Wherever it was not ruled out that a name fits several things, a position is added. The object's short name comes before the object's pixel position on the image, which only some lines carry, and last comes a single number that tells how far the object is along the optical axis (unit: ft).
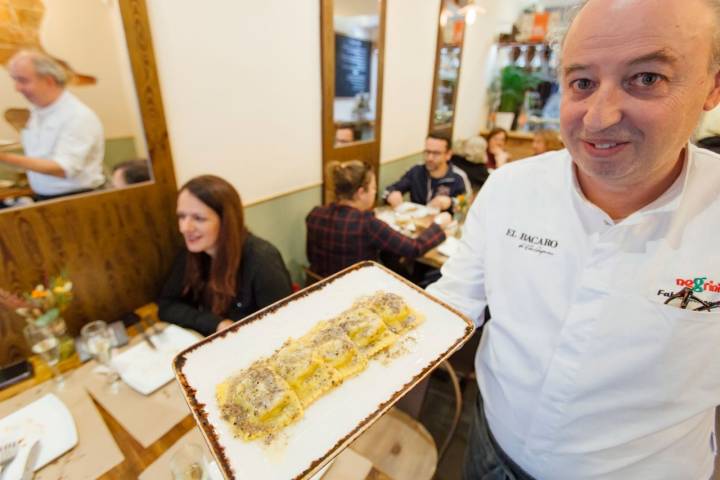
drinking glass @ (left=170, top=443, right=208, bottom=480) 2.70
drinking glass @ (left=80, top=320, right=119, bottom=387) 3.96
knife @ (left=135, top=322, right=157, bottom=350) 4.13
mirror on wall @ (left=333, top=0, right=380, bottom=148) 8.50
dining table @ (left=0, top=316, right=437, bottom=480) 2.92
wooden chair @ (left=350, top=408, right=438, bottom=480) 3.86
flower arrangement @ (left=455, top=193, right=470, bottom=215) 8.44
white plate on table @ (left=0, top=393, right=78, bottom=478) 2.98
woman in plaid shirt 6.77
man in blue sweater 10.02
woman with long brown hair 4.93
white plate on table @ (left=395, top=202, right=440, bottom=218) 9.29
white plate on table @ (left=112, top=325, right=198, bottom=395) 3.65
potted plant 16.87
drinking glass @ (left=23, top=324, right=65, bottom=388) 3.88
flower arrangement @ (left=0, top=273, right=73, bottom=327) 3.97
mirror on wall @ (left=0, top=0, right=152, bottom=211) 4.00
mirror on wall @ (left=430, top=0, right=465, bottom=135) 12.06
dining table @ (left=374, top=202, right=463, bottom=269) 6.87
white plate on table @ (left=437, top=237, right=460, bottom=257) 6.96
